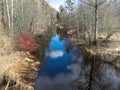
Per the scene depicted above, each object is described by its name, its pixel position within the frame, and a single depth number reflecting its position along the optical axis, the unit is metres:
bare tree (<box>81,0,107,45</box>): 11.83
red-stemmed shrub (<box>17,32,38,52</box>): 10.40
